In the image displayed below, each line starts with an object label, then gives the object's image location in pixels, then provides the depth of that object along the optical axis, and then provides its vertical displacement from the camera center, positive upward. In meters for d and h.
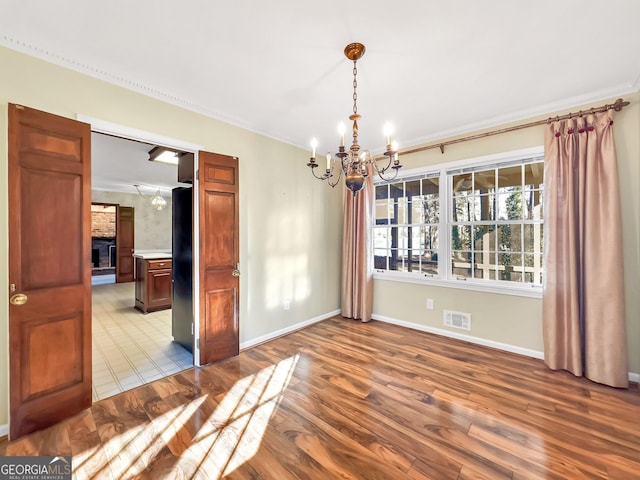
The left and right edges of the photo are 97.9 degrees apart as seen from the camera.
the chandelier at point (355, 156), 1.92 +0.62
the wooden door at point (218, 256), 2.88 -0.16
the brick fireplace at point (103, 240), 9.20 +0.06
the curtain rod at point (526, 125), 2.54 +1.25
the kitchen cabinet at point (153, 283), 4.66 -0.72
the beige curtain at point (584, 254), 2.49 -0.13
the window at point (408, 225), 3.89 +0.23
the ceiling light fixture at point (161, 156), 3.96 +1.28
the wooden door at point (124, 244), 7.90 -0.06
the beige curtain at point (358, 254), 4.27 -0.21
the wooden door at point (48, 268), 1.83 -0.18
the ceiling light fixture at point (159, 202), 6.82 +0.97
